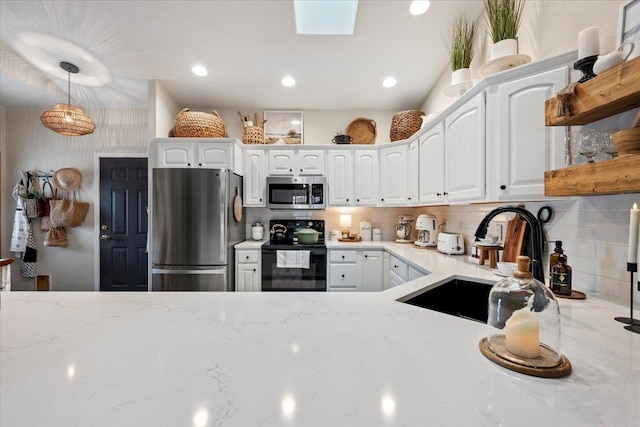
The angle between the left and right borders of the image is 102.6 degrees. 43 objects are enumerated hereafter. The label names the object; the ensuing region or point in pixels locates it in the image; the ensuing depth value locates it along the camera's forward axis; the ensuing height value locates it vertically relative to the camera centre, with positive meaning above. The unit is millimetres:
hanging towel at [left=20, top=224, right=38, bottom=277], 3422 -657
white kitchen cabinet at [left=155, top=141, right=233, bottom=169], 2941 +663
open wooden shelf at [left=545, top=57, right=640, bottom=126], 891 +457
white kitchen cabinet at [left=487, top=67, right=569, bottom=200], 1311 +414
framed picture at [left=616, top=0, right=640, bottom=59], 1008 +786
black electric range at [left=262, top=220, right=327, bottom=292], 2887 -640
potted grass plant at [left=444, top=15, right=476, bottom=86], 2002 +1312
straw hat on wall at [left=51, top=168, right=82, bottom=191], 3414 +426
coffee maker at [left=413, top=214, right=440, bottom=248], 2844 -184
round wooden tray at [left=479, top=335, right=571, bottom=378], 583 -354
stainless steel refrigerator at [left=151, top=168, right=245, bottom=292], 2656 -209
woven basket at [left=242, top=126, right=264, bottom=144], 3328 +1005
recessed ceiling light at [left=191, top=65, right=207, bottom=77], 2677 +1509
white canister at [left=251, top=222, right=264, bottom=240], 3414 -262
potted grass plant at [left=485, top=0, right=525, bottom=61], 1574 +1190
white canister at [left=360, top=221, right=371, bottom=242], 3508 -258
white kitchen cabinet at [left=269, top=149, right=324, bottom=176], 3324 +658
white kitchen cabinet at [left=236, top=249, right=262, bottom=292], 2891 -653
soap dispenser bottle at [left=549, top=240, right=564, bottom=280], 1216 -201
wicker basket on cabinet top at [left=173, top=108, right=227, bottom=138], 2973 +1013
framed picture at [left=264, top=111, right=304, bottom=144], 3592 +1250
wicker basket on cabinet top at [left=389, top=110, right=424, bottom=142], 3012 +1071
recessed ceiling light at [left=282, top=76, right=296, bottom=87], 2891 +1512
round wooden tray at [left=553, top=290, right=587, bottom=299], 1166 -372
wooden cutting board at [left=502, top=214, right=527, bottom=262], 1611 -161
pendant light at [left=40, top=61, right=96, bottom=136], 2449 +893
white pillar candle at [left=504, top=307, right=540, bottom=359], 633 -304
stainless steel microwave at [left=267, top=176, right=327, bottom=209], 3281 +245
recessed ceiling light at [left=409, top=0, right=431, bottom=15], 1896 +1559
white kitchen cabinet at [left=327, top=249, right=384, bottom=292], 2975 -663
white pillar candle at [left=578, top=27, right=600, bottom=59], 1087 +740
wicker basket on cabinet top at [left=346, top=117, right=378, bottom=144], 3496 +1133
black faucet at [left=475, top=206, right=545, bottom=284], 1089 -98
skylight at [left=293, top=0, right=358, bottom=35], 1994 +1599
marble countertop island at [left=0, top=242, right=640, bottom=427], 471 -369
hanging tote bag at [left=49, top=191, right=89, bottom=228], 3396 -25
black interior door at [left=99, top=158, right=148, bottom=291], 3570 -202
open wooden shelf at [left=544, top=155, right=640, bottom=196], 896 +146
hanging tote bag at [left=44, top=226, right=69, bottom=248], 3419 -362
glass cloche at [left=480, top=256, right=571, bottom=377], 611 -296
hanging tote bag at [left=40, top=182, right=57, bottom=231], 3510 +40
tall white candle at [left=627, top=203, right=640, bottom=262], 875 -59
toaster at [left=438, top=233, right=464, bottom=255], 2383 -282
